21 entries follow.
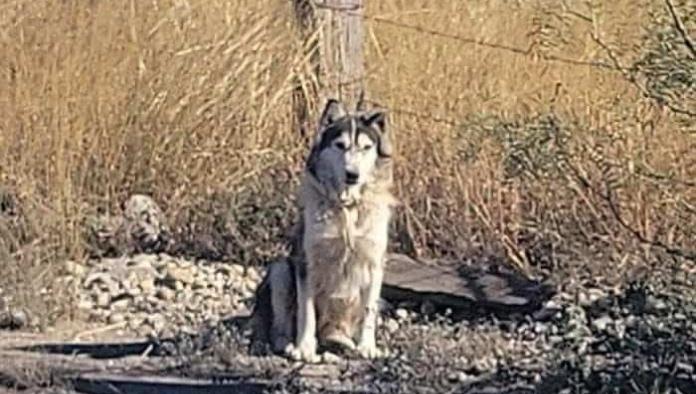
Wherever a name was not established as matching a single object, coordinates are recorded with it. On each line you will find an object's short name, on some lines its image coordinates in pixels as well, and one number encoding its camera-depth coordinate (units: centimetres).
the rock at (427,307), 913
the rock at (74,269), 979
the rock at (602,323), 670
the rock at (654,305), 646
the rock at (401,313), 901
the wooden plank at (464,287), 903
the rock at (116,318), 918
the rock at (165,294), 968
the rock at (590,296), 838
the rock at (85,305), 934
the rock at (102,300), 949
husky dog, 813
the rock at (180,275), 993
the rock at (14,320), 892
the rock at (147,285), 976
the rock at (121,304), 945
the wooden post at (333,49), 1024
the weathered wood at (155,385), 729
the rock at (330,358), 793
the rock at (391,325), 859
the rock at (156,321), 898
